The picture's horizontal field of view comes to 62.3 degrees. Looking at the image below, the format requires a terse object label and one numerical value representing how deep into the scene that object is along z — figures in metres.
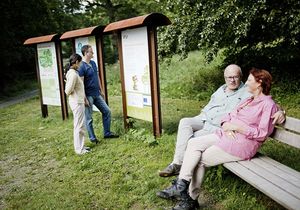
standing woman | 4.54
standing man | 4.87
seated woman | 2.68
